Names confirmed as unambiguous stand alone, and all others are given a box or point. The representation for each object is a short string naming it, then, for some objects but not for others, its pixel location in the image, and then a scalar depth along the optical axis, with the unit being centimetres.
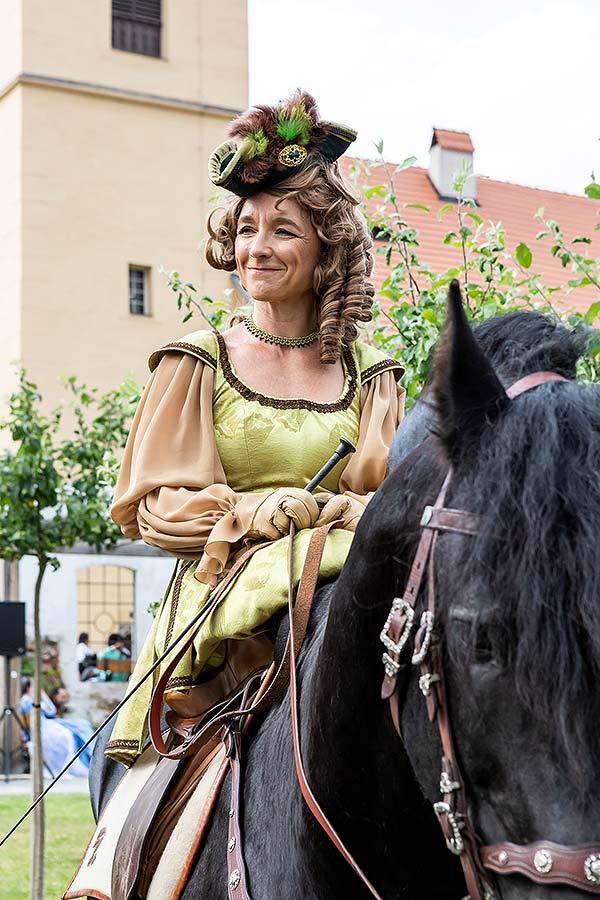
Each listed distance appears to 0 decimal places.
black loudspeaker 1320
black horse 168
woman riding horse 298
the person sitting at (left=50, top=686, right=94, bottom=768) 1820
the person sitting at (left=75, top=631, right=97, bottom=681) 2283
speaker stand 1869
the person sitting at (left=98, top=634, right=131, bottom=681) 2275
